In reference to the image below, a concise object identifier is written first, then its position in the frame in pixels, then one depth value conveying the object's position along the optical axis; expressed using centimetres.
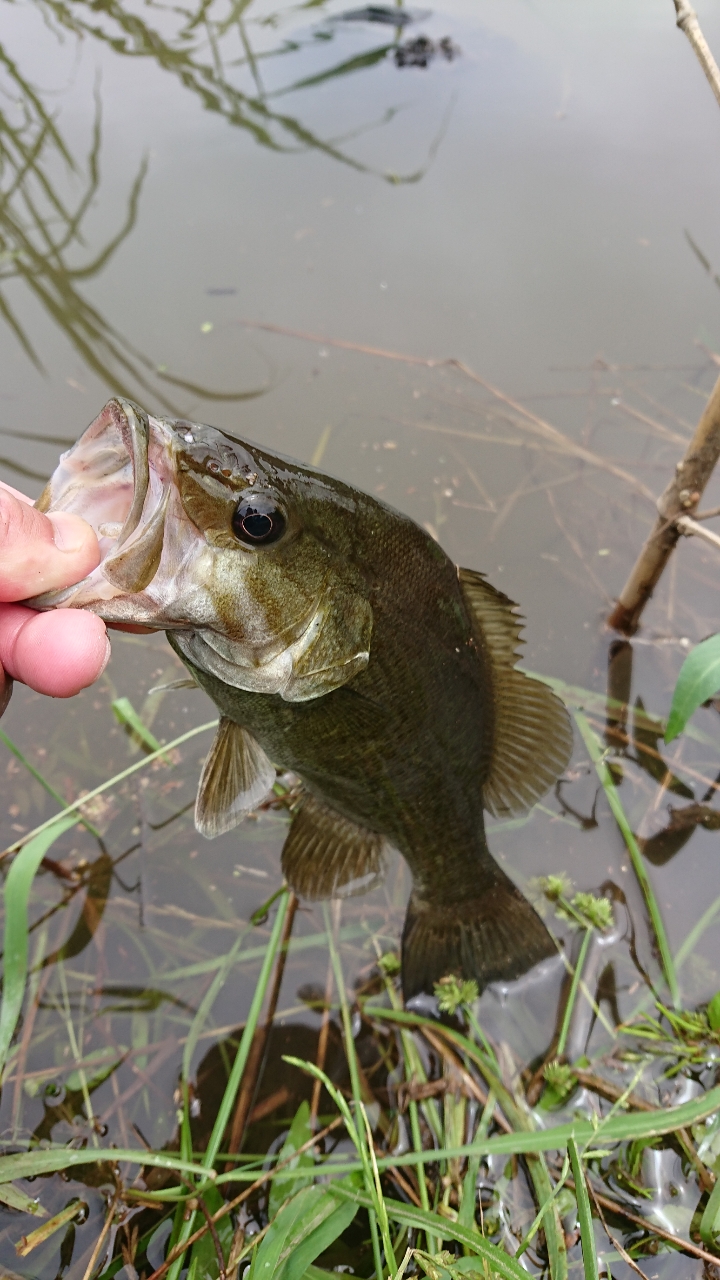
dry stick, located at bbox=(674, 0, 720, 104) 41
